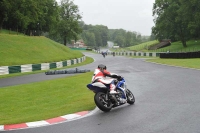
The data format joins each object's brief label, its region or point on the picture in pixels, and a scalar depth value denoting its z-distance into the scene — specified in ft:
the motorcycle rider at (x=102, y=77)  27.66
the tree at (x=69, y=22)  293.64
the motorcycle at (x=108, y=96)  26.63
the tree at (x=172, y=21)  219.20
